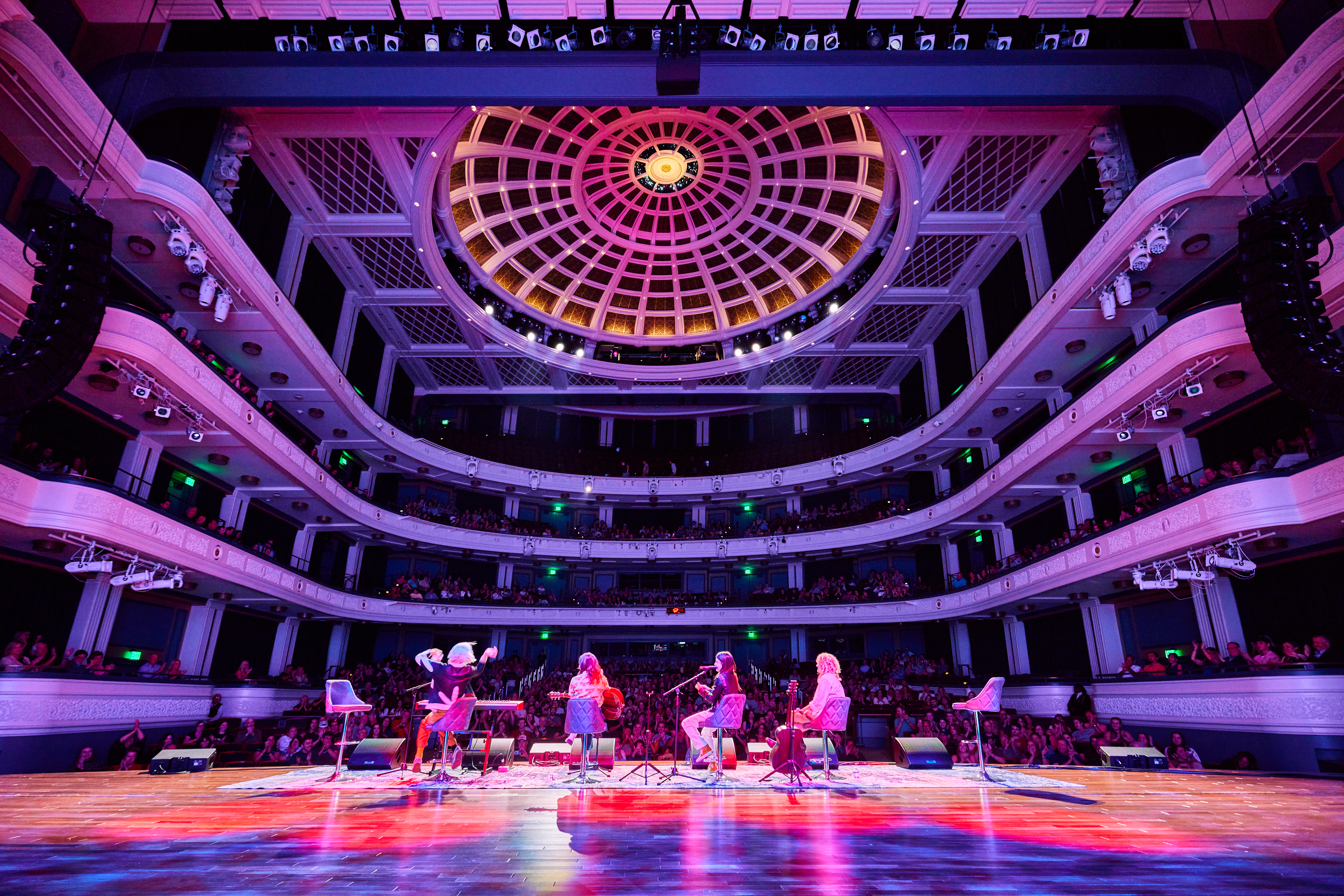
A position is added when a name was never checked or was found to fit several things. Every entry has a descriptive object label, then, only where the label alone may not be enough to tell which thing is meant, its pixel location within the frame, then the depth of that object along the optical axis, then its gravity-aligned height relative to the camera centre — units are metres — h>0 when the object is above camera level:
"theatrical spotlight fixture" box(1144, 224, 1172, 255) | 13.59 +8.71
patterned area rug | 8.61 -1.40
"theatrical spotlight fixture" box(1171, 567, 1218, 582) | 13.12 +2.11
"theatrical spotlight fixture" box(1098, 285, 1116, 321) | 15.15 +8.34
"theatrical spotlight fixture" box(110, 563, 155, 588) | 13.46 +1.70
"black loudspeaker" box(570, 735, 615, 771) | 10.73 -1.21
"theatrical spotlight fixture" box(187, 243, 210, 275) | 13.71 +8.01
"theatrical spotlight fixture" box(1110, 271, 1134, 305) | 14.61 +8.34
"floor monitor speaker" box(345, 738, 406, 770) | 10.82 -1.32
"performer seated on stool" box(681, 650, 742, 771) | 9.16 -0.12
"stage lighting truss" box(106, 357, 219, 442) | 13.14 +5.47
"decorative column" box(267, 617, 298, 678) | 22.45 +0.69
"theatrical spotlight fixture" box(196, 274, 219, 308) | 14.23 +7.70
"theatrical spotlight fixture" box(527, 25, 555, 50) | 13.99 +12.65
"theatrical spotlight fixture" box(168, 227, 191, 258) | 13.36 +8.15
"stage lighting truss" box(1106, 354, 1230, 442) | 13.11 +5.93
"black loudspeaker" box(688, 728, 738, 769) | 11.08 -1.22
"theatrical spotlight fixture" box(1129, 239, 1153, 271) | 14.02 +8.65
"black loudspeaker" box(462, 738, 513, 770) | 10.64 -1.27
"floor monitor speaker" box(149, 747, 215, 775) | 11.34 -1.57
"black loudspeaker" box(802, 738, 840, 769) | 10.92 -1.27
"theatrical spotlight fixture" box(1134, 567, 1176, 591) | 13.79 +2.05
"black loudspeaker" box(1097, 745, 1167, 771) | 12.70 -1.34
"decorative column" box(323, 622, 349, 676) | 25.56 +0.85
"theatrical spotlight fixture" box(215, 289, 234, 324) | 14.65 +7.70
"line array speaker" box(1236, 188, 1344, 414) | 8.50 +4.84
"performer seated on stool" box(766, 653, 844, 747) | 9.10 -0.21
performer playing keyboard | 9.19 -0.03
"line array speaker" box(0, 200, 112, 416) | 8.48 +4.56
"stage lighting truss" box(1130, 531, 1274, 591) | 12.43 +2.34
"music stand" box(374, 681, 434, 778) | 13.34 -1.59
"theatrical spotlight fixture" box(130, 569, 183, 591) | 13.95 +1.68
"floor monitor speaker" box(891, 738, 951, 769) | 11.59 -1.23
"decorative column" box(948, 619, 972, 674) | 25.08 +1.30
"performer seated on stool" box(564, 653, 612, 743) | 8.98 -0.10
